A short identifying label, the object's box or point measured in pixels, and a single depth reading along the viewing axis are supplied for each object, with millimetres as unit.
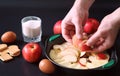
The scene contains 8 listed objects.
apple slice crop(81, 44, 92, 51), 1105
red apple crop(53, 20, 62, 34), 1270
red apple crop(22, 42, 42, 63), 1135
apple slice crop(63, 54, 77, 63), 1112
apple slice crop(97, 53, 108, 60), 1121
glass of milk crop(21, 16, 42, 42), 1251
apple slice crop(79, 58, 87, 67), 1096
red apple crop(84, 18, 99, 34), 1277
